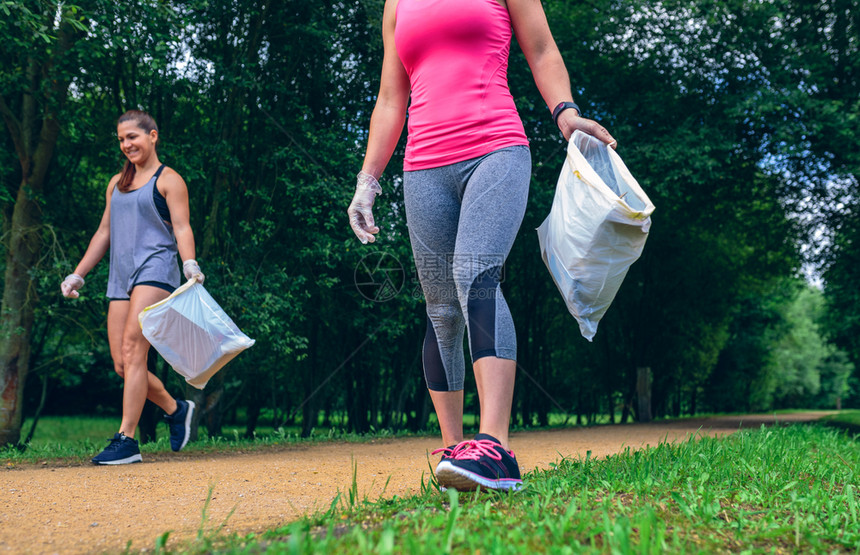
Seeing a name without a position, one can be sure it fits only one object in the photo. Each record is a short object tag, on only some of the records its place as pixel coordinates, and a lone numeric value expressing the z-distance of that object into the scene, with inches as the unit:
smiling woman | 169.8
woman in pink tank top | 98.9
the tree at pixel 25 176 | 274.8
